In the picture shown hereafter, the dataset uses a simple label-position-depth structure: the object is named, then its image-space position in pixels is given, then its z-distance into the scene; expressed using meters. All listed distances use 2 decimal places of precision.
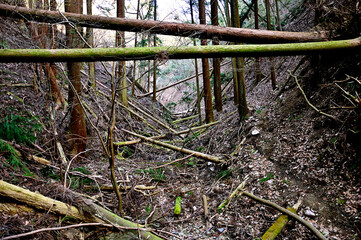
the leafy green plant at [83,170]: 4.71
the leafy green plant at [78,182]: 4.30
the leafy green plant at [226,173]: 5.32
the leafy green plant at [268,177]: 4.45
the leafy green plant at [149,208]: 4.52
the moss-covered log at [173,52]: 3.05
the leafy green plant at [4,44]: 4.74
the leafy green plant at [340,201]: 3.30
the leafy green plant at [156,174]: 5.71
